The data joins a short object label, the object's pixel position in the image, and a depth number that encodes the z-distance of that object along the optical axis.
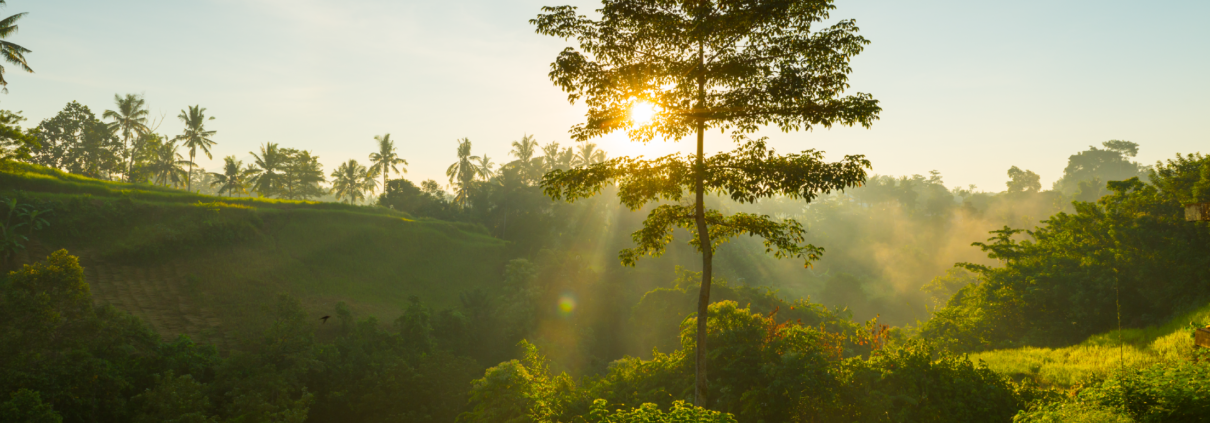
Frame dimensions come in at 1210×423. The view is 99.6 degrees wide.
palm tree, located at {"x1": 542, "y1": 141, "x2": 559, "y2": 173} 68.11
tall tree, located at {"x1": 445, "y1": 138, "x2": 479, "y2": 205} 66.62
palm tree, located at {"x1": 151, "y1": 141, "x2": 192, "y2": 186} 71.38
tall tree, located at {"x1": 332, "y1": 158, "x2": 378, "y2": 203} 73.88
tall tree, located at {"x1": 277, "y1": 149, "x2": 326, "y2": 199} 66.44
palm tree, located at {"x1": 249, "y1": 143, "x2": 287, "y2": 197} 61.03
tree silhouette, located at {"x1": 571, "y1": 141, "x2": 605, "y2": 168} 65.02
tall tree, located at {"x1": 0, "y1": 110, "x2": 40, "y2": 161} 32.66
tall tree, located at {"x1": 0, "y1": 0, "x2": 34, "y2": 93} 29.77
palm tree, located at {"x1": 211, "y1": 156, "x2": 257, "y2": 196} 62.09
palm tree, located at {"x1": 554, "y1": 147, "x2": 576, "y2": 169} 66.50
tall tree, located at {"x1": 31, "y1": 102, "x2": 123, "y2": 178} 60.25
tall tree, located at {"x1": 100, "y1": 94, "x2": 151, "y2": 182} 61.31
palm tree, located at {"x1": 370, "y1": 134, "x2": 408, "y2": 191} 66.00
